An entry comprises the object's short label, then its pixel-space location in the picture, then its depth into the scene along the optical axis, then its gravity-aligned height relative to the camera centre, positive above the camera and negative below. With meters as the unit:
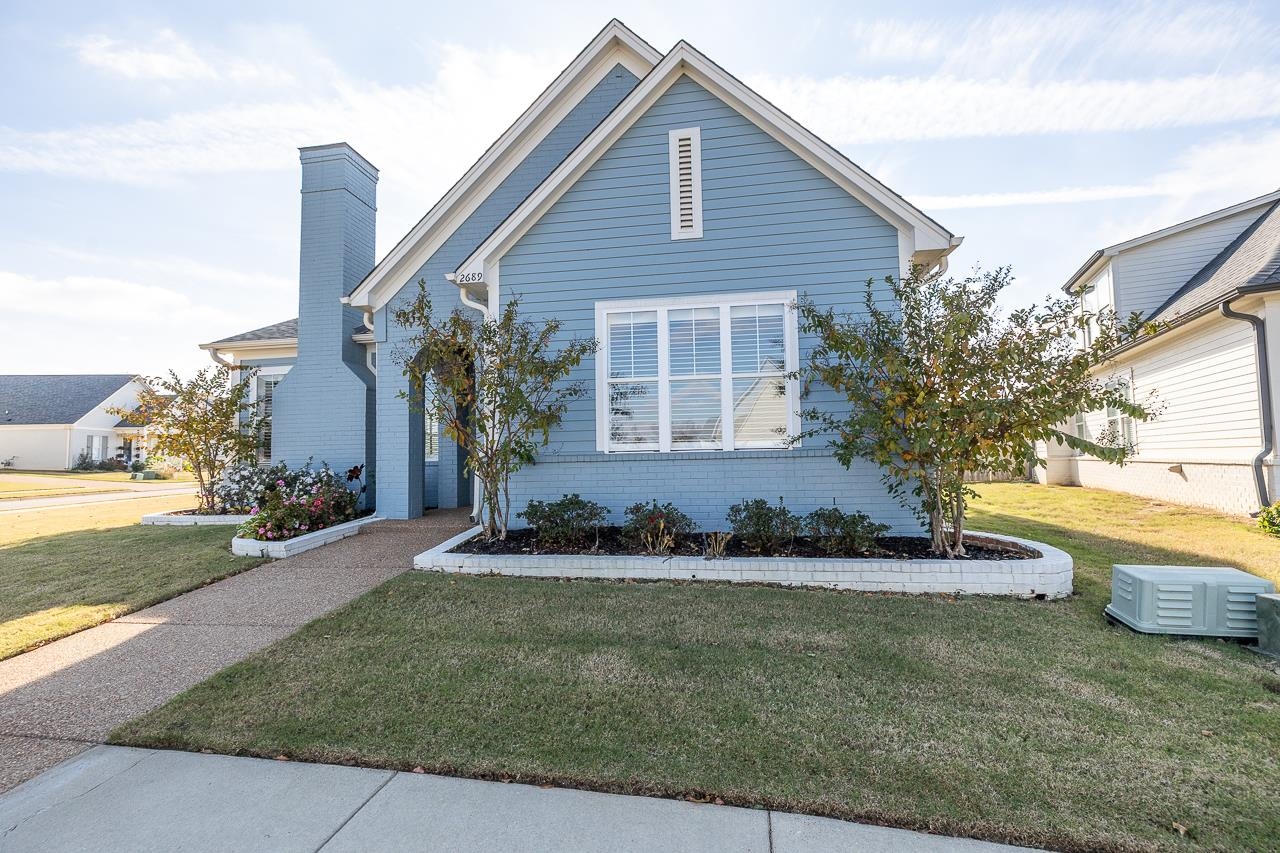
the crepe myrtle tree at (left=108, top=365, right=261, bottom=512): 11.16 +0.46
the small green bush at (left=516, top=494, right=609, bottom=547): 7.25 -0.99
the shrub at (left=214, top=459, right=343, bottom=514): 10.61 -0.69
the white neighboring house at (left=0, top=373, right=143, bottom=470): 35.44 +1.64
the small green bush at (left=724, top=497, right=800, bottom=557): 6.86 -1.05
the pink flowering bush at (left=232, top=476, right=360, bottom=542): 8.31 -1.05
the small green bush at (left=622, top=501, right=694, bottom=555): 6.96 -1.07
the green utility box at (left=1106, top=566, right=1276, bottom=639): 4.74 -1.39
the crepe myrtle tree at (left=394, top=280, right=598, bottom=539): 7.29 +0.76
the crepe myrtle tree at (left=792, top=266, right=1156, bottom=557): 5.85 +0.59
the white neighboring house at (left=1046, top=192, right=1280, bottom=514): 9.78 +1.60
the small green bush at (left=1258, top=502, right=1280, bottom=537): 8.54 -1.28
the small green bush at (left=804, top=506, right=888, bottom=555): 6.56 -1.06
